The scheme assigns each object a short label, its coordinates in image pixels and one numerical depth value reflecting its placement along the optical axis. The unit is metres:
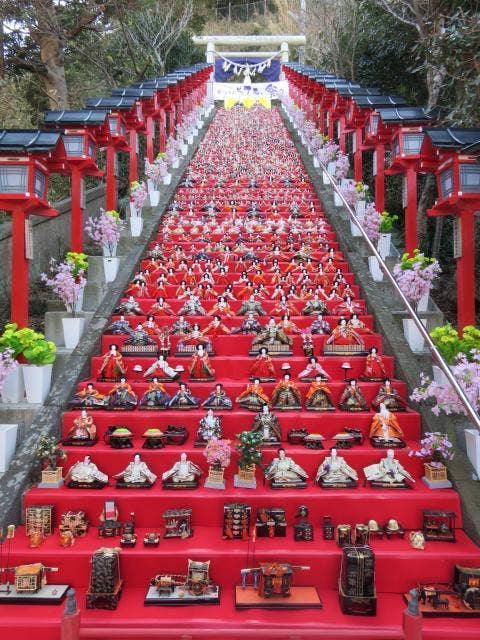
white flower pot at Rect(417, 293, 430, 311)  7.34
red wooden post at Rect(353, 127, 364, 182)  12.66
